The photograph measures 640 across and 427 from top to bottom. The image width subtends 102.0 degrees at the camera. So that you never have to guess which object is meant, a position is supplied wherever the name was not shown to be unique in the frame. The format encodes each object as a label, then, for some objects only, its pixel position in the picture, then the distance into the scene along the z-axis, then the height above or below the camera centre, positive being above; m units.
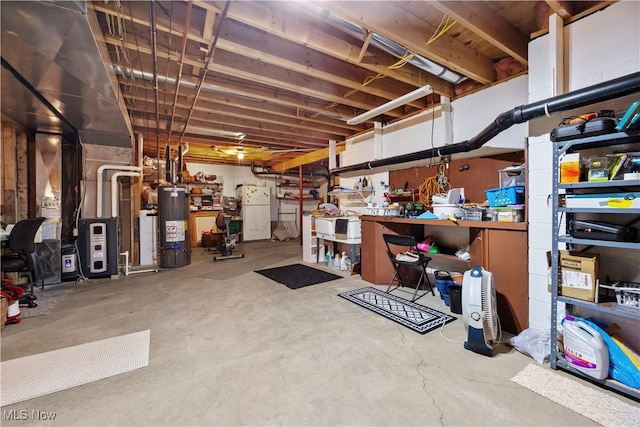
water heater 4.97 -0.25
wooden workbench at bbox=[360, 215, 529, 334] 2.28 -0.47
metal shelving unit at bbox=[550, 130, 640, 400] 1.59 -0.05
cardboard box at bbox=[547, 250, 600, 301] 1.71 -0.44
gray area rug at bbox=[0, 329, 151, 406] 1.66 -1.12
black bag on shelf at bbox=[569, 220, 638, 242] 1.59 -0.15
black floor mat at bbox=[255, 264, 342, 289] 3.93 -1.07
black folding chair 3.13 -0.61
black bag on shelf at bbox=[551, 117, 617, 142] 1.62 +0.53
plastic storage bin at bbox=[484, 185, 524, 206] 2.36 +0.13
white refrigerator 8.20 +0.02
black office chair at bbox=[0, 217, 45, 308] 3.01 -0.45
